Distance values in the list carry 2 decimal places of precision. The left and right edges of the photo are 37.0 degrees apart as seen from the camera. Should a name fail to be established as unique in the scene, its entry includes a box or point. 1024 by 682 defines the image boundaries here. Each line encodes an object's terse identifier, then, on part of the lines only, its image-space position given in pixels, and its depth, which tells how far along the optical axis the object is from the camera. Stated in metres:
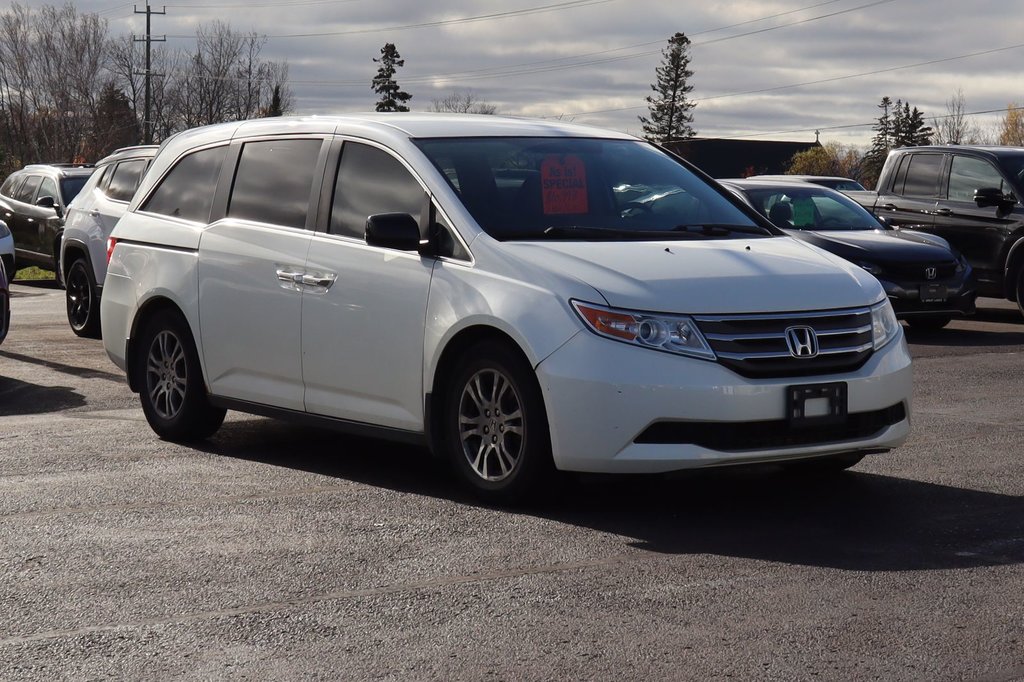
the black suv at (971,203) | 17.02
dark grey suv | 21.08
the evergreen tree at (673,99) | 109.00
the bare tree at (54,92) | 89.94
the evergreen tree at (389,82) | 106.06
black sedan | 15.23
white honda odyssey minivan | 6.37
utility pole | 77.50
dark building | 105.69
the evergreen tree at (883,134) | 126.27
